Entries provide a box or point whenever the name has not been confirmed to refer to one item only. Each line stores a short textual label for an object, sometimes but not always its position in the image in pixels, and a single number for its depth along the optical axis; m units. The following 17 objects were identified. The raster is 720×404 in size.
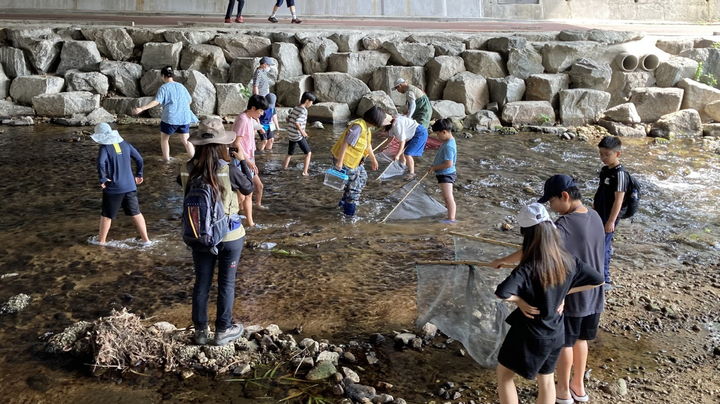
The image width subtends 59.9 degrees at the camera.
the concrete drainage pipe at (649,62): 16.77
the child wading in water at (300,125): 9.41
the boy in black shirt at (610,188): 5.23
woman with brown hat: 4.31
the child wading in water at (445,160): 7.34
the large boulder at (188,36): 15.93
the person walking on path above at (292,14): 17.97
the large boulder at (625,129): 14.38
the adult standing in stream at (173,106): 9.89
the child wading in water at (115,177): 6.19
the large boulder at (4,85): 14.70
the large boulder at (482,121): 14.59
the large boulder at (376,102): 14.99
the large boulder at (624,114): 14.93
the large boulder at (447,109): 15.17
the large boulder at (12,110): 13.78
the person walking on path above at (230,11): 17.44
